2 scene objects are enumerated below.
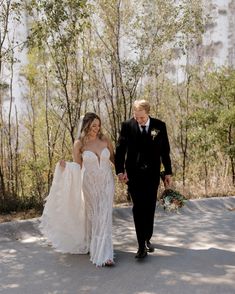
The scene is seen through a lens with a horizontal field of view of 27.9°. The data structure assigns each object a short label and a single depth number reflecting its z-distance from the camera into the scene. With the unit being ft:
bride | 15.26
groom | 15.39
